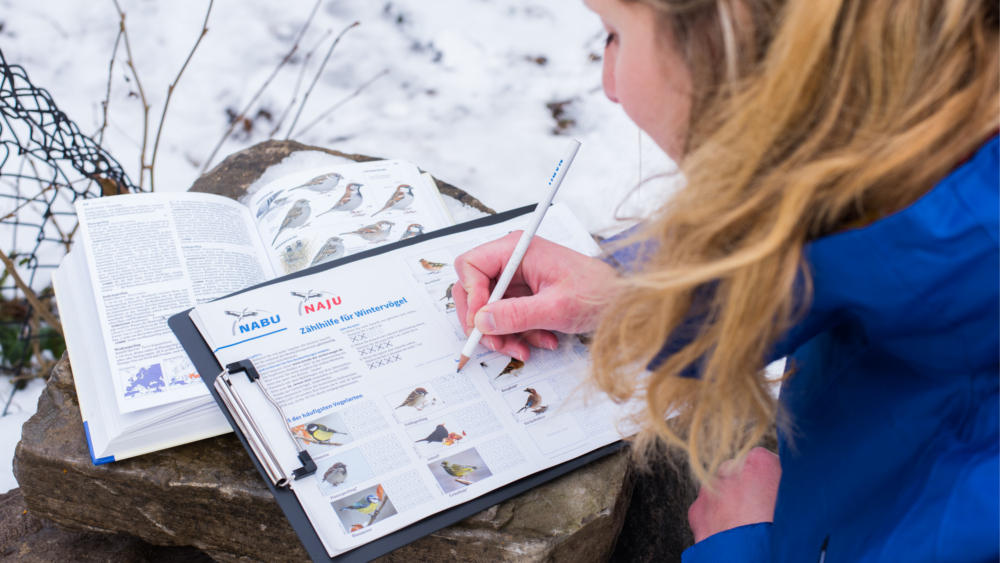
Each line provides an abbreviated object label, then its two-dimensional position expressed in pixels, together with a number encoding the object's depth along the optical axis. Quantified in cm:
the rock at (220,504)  79
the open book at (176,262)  83
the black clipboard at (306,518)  71
